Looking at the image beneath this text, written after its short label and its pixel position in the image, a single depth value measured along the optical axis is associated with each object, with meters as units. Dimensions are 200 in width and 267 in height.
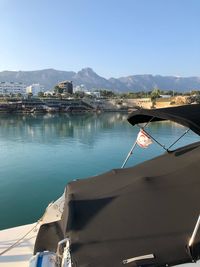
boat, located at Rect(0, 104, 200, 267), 1.87
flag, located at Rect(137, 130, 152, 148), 4.01
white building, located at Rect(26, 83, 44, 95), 129.06
